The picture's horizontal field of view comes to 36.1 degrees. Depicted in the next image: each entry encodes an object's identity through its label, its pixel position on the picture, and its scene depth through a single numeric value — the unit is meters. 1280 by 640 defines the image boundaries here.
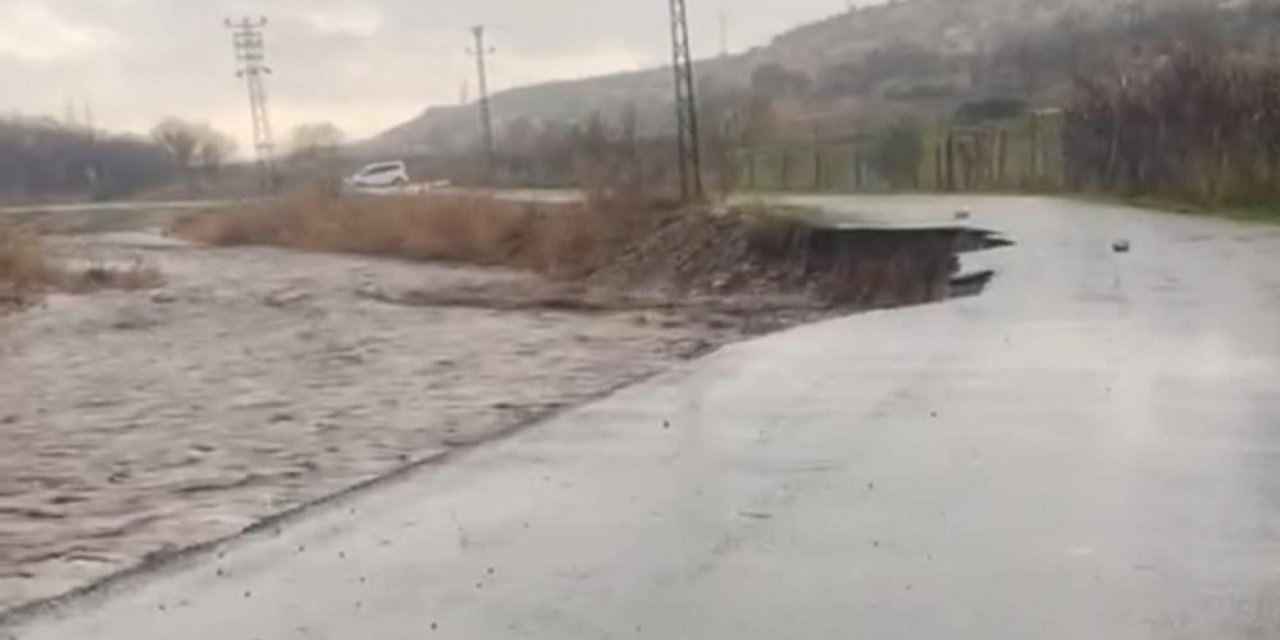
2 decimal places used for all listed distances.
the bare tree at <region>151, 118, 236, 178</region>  138.88
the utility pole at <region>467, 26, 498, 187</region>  90.25
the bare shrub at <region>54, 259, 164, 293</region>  40.84
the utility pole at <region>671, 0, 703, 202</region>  47.28
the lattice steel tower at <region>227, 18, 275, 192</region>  108.19
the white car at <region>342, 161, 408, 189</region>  88.50
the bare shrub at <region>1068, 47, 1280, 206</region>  36.84
